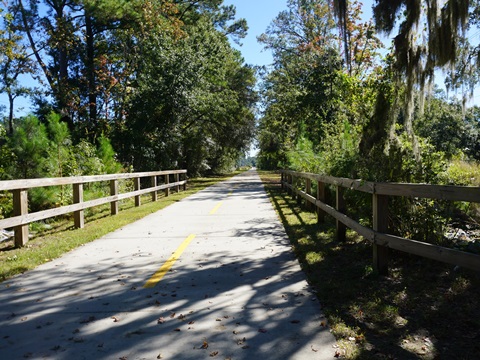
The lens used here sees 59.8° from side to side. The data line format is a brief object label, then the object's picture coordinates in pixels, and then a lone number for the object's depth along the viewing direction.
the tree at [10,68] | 15.07
